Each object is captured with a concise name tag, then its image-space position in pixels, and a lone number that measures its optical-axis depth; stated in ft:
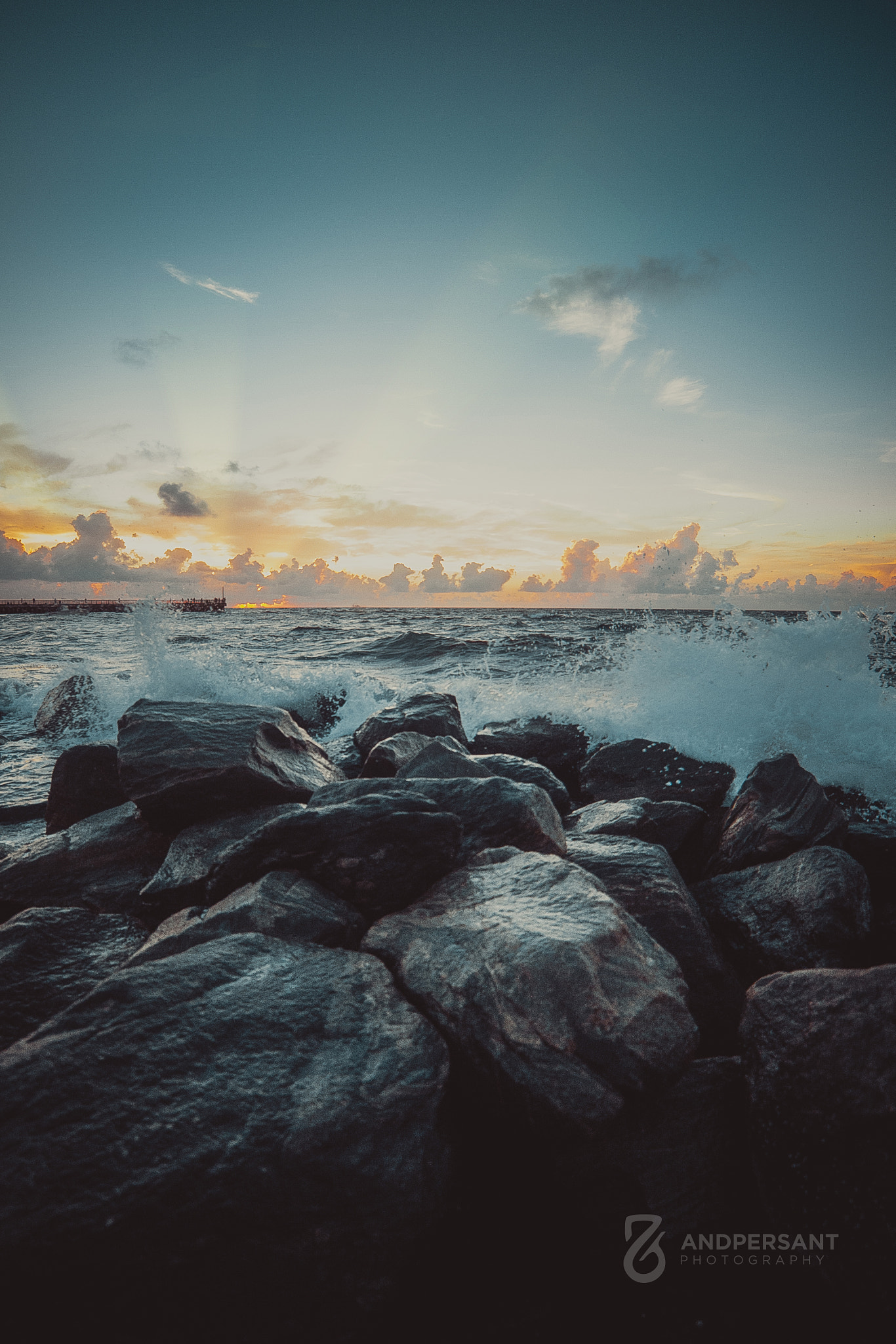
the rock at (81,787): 17.12
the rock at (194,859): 11.84
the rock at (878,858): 12.76
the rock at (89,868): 13.04
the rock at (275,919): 8.71
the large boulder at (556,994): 6.76
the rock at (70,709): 32.04
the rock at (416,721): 21.33
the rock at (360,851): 10.03
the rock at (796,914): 10.91
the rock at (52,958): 8.98
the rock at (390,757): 16.72
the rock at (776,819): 14.10
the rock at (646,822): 14.42
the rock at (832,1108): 5.99
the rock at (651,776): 19.54
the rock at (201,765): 13.91
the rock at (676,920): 9.50
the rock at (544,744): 24.11
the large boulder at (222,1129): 5.23
